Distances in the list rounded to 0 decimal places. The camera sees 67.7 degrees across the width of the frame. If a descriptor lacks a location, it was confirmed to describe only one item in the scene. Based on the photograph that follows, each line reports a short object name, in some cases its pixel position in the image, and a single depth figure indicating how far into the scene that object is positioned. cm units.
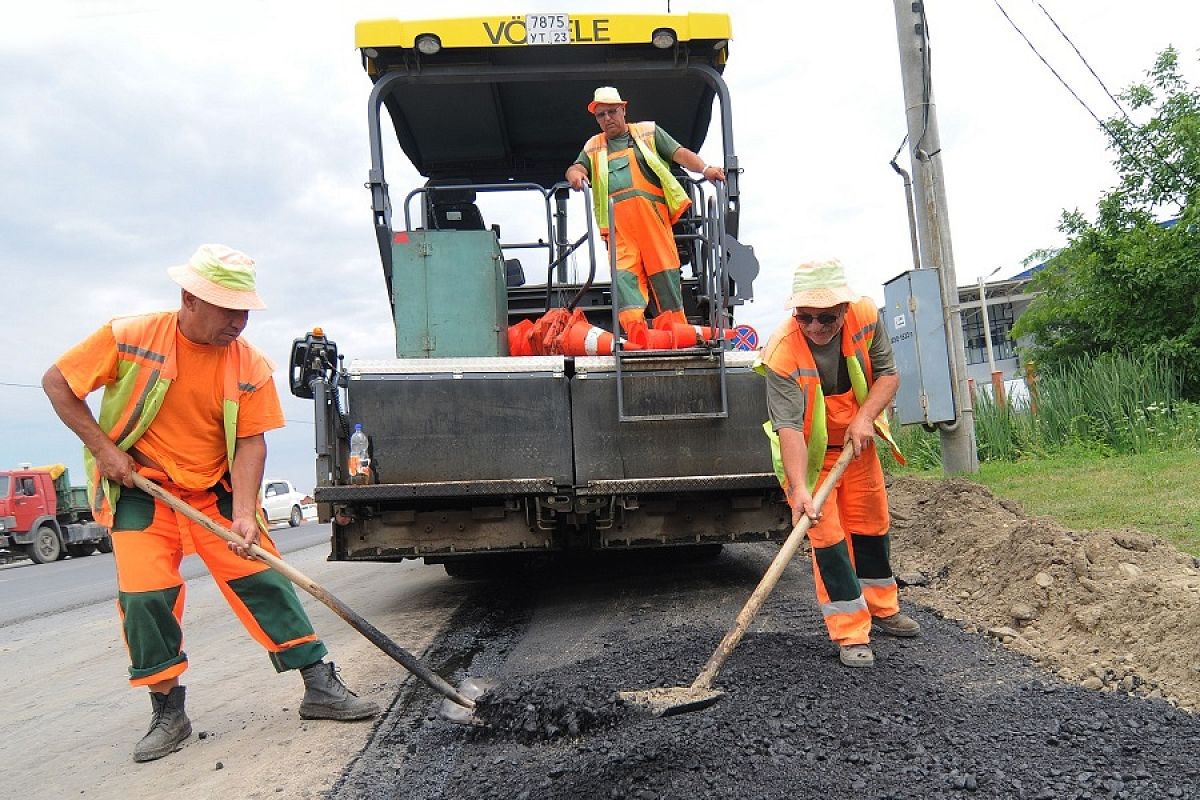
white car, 2409
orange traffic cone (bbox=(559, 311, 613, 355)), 454
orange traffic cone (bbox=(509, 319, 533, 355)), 497
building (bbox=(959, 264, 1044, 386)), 2897
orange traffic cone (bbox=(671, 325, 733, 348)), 450
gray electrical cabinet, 698
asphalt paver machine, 423
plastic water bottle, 420
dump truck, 1689
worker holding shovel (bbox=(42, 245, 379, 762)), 306
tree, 1108
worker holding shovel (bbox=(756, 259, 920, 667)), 343
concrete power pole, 708
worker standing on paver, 477
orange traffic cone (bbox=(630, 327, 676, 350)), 448
